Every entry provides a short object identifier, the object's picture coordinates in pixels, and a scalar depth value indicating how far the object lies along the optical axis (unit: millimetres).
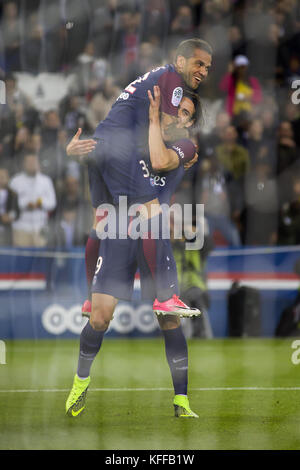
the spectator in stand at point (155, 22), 17781
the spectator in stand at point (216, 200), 17703
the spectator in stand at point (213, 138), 18266
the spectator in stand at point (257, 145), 18234
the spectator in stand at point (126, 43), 17641
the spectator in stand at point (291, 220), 17750
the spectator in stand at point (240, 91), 18562
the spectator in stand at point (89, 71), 17547
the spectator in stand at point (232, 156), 18094
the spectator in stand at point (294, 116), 18625
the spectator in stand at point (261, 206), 18016
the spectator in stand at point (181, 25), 17859
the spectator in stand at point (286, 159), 18094
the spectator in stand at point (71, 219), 17156
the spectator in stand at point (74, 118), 17297
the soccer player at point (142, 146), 8734
